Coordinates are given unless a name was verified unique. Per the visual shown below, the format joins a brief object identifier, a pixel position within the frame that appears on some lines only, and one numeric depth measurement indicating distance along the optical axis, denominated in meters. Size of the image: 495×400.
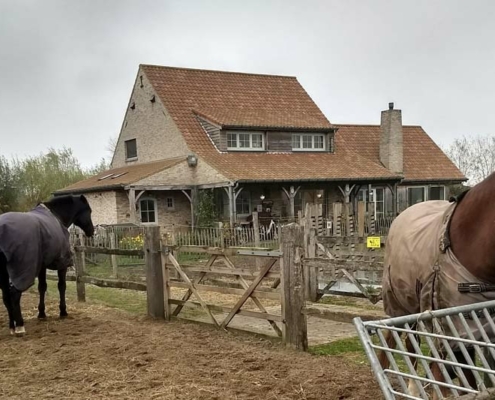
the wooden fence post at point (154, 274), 8.20
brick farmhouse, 23.03
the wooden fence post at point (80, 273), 10.49
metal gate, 2.29
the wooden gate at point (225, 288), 6.55
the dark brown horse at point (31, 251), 7.07
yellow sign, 10.02
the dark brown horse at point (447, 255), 3.29
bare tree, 48.81
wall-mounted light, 23.08
